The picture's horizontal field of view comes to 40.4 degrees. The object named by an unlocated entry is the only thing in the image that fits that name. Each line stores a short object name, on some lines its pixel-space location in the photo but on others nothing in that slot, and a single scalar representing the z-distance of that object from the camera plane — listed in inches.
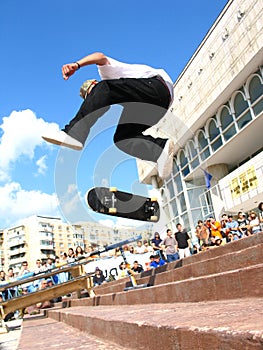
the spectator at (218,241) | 366.3
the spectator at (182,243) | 400.5
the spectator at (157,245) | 391.0
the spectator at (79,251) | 335.3
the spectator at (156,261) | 394.9
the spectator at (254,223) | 372.8
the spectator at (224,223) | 411.5
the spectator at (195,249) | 435.7
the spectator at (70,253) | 389.0
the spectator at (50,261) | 437.9
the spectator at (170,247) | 374.4
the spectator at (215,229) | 387.2
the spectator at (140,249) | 481.4
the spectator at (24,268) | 399.6
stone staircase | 50.6
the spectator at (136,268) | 415.2
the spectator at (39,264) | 435.5
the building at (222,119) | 711.7
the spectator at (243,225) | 386.9
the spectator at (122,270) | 468.5
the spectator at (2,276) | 382.7
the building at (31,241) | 4141.2
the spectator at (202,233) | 390.0
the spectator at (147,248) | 473.3
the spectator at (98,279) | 502.6
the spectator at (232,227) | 399.5
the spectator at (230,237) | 390.6
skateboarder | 144.3
